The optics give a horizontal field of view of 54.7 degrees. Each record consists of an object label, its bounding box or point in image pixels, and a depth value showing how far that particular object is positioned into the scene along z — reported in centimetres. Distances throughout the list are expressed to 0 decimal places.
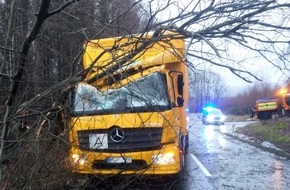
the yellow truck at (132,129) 445
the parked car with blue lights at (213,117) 2617
